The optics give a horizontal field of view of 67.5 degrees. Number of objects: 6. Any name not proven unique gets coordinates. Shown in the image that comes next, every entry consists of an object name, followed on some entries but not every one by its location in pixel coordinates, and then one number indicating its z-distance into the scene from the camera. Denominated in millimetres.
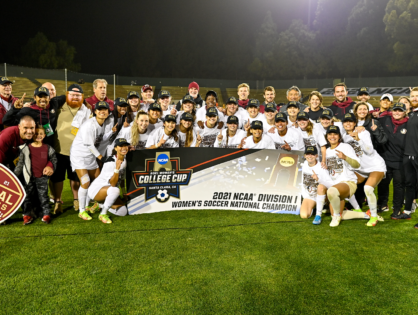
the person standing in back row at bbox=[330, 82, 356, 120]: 6416
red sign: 4441
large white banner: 5352
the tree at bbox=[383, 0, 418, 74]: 31172
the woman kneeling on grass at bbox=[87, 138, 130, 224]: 5012
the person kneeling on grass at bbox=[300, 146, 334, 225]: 5050
